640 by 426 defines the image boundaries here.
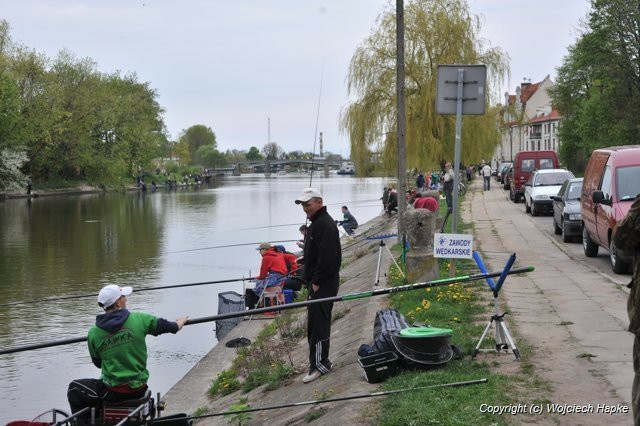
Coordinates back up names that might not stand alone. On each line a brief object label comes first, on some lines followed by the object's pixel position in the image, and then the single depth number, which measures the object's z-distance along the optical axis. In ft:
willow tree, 119.65
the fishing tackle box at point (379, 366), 24.41
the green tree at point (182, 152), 468.38
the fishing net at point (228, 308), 48.84
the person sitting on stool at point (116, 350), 22.26
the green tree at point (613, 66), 179.52
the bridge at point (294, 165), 544.00
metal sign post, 34.91
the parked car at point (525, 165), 121.16
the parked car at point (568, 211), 62.59
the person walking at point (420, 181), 139.64
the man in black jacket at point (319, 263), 27.37
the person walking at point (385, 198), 128.85
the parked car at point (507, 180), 159.28
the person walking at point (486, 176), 157.13
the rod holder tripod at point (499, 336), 25.57
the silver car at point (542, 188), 90.48
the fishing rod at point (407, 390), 22.21
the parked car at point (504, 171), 176.65
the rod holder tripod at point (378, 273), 42.96
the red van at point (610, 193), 45.73
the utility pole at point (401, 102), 55.57
